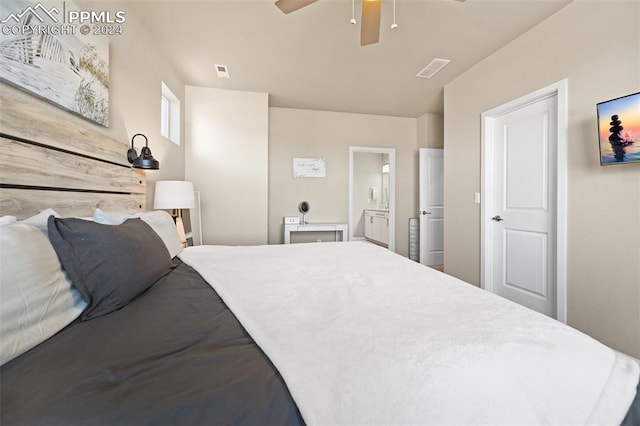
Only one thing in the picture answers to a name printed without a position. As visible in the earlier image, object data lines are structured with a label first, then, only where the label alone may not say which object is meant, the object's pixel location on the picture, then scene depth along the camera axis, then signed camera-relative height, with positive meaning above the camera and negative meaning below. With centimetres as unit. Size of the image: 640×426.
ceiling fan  174 +139
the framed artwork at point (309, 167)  445 +82
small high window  321 +122
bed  54 -35
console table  421 -20
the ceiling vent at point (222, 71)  308 +173
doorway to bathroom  712 +77
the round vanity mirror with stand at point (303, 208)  441 +12
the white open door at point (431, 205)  452 +19
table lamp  242 +18
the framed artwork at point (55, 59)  108 +76
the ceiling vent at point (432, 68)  289 +170
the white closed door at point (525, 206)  236 +10
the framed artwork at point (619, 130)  164 +56
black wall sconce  190 +40
